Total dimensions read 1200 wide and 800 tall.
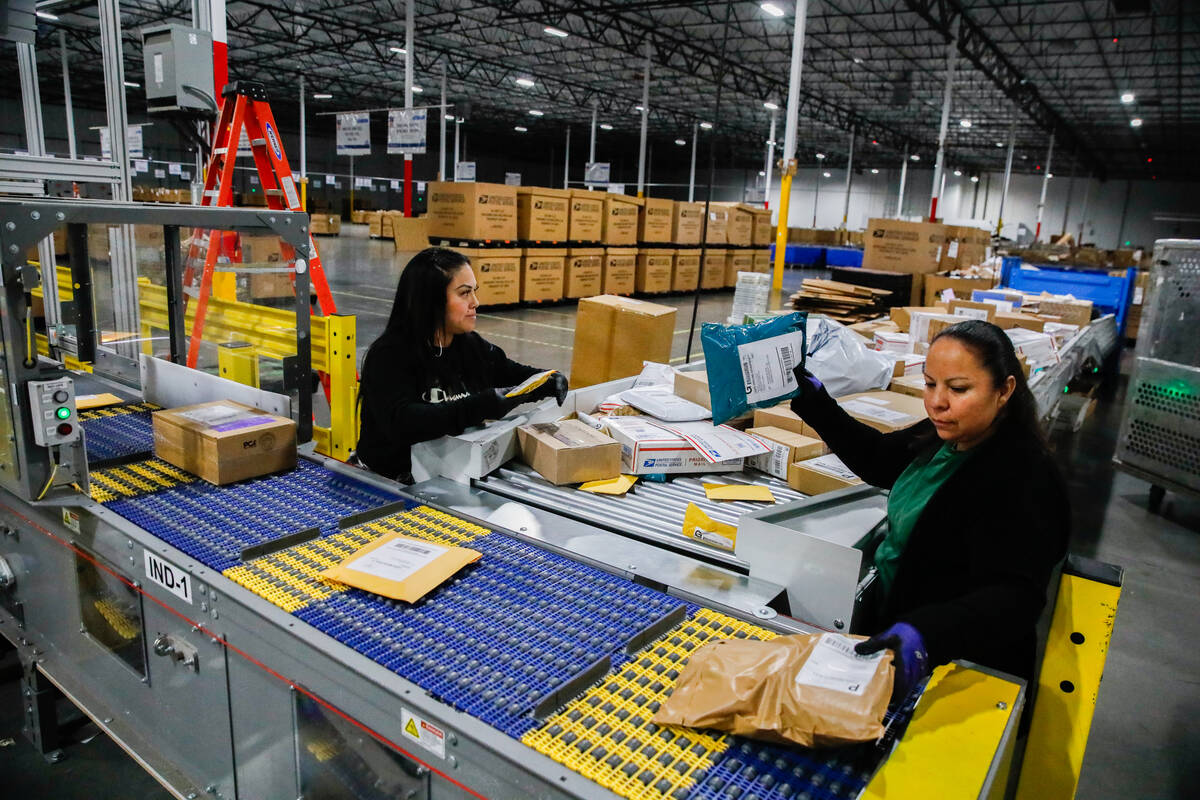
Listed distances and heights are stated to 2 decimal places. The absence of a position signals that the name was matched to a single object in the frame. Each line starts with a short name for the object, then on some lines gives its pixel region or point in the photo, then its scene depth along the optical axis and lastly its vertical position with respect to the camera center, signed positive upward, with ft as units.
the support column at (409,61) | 38.83 +8.40
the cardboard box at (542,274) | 38.11 -2.01
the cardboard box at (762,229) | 54.03 +1.05
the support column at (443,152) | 50.39 +5.26
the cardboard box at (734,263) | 52.75 -1.37
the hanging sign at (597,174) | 65.62 +5.32
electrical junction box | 14.25 +2.82
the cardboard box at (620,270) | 42.68 -1.81
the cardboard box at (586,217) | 39.52 +0.97
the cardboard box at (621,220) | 41.55 +0.96
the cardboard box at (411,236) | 59.90 -0.64
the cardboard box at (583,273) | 40.68 -1.98
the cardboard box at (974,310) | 19.75 -1.47
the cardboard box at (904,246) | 31.99 +0.19
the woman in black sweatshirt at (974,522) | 4.89 -1.86
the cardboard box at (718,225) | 49.73 +1.09
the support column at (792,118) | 24.64 +4.03
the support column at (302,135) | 70.69 +7.96
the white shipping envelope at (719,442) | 8.80 -2.32
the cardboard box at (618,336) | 15.61 -2.01
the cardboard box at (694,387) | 10.35 -1.98
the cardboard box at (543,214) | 36.86 +0.95
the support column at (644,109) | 51.97 +8.80
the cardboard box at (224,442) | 7.16 -2.12
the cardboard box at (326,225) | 81.61 -0.11
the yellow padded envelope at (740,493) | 8.04 -2.60
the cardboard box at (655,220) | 44.45 +1.09
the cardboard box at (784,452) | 8.82 -2.36
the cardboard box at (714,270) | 50.96 -1.86
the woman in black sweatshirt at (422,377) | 7.97 -1.65
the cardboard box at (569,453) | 7.94 -2.27
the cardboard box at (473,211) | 34.55 +0.89
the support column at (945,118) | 40.57 +7.18
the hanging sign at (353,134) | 46.37 +5.53
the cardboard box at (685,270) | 47.98 -1.85
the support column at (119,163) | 12.88 +0.86
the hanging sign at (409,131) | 39.99 +5.03
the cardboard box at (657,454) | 8.50 -2.37
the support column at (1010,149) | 62.99 +9.01
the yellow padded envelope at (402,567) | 5.28 -2.43
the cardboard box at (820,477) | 8.18 -2.44
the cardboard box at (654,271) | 45.16 -1.87
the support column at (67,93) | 28.55 +4.55
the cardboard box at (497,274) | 35.53 -1.97
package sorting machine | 3.91 -2.53
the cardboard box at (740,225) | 51.34 +1.22
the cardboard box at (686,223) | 46.75 +1.07
